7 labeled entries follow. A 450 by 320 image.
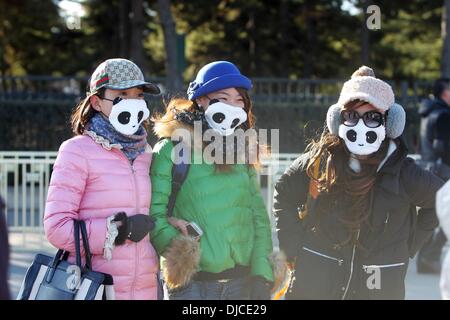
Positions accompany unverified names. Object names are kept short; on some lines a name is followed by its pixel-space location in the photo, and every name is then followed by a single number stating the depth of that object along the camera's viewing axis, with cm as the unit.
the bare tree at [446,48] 3409
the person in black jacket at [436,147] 1642
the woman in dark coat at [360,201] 816
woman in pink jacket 761
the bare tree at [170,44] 3244
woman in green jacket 805
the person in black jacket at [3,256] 541
